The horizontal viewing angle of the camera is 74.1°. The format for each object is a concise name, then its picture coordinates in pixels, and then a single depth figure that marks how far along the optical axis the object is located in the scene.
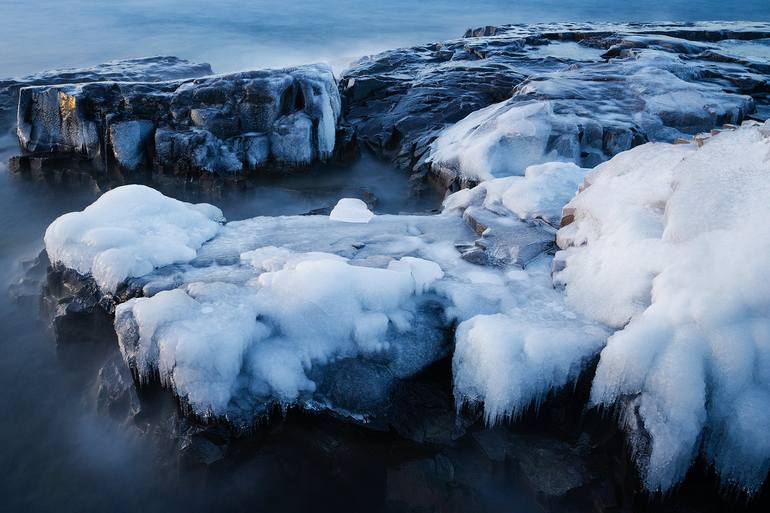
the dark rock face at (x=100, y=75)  11.59
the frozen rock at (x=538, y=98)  7.94
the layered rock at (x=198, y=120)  8.40
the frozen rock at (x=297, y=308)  3.71
